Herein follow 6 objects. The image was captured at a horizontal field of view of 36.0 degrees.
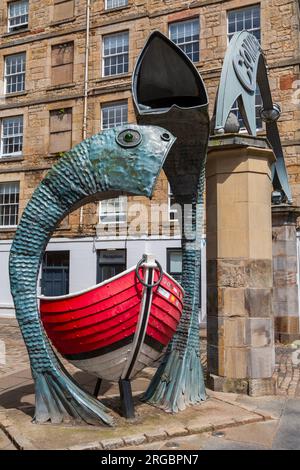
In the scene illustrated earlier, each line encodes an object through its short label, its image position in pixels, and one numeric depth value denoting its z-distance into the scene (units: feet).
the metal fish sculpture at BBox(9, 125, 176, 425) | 16.55
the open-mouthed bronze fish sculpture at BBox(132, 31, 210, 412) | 17.97
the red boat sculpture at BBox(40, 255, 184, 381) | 16.35
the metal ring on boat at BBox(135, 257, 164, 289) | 16.48
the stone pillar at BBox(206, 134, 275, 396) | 22.79
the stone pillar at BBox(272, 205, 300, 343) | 41.34
